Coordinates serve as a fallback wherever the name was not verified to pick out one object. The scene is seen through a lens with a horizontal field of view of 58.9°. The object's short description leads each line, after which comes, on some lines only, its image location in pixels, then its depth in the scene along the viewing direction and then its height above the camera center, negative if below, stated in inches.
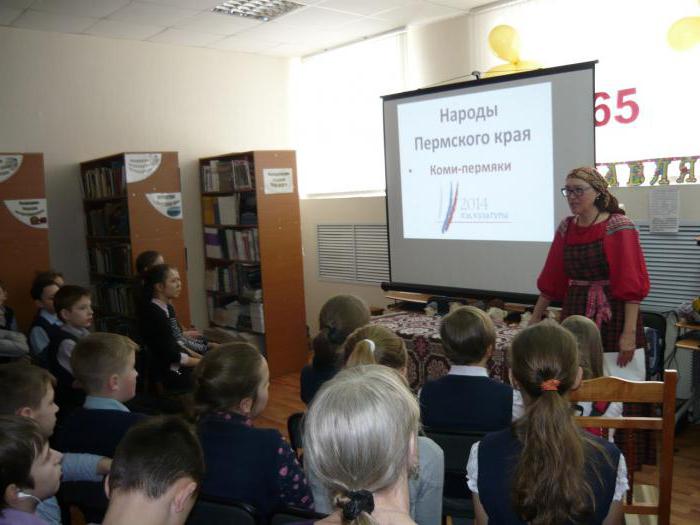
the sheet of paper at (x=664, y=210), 147.3 -3.5
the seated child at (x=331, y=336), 97.6 -20.5
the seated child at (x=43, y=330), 143.5 -24.8
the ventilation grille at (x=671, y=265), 146.7 -17.0
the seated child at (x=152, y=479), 49.0 -21.1
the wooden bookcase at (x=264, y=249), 214.1 -12.9
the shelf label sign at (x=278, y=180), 212.8 +11.1
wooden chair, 64.3 -23.0
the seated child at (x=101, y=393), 77.9 -24.6
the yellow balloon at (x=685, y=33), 133.8 +35.0
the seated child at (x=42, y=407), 73.0 -22.7
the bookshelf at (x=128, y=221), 201.6 -0.9
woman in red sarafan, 111.5 -12.2
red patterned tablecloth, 133.2 -33.3
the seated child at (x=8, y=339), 146.4 -27.6
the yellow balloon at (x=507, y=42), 161.9 +41.9
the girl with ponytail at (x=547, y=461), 51.8 -22.6
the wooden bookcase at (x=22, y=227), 189.5 -1.2
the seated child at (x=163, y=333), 147.9 -27.5
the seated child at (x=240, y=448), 62.8 -24.0
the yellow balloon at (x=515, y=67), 160.9 +35.0
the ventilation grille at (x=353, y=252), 230.2 -16.8
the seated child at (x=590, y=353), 82.9 -20.7
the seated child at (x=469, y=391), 78.0 -23.9
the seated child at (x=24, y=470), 54.2 -22.7
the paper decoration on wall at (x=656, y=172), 147.3 +5.9
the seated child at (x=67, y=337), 124.2 -24.2
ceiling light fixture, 191.3 +64.6
